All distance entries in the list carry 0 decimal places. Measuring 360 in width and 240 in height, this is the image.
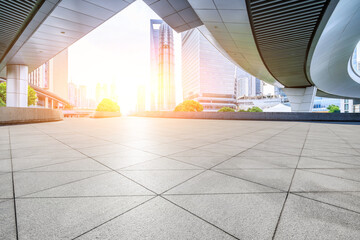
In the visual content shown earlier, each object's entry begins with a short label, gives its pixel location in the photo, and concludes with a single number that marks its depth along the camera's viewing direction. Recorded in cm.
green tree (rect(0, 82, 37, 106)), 3531
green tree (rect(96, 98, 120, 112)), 5844
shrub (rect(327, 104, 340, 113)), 7990
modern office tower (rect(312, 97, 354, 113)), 8131
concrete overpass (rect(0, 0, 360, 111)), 969
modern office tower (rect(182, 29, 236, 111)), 11825
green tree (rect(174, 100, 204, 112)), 6232
